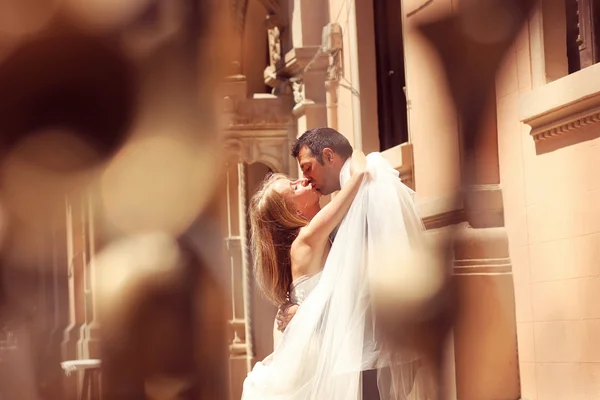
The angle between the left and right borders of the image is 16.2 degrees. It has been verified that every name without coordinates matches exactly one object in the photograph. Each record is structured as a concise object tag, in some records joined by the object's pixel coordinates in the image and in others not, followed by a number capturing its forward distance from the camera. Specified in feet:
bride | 30.07
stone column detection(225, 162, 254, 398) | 73.07
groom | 31.16
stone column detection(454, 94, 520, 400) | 37.76
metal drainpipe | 56.30
